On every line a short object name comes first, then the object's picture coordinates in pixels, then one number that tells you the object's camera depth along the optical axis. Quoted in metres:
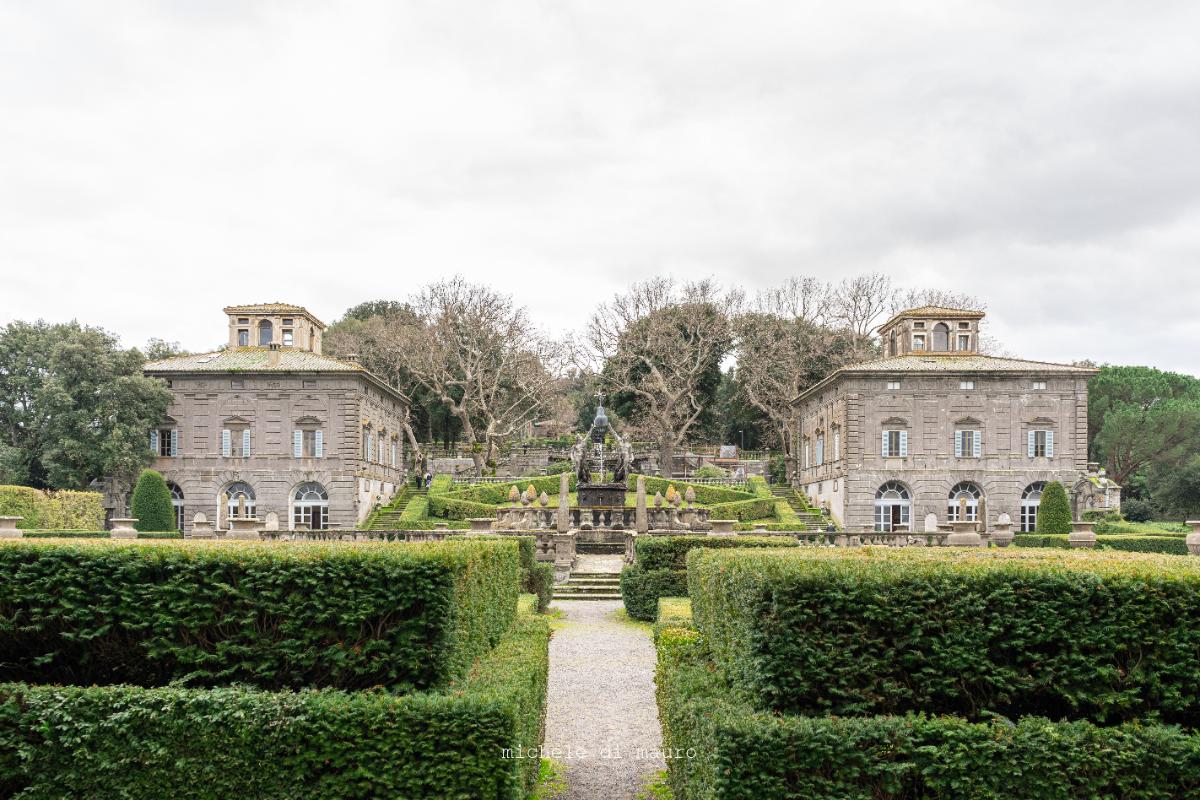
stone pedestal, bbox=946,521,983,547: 23.28
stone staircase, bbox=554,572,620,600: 22.72
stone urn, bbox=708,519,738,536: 21.39
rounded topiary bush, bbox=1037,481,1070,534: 34.72
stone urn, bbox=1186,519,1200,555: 20.19
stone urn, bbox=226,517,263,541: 20.98
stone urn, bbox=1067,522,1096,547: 26.20
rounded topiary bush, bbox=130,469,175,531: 34.94
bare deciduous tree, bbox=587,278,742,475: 52.75
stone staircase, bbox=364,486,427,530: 41.25
